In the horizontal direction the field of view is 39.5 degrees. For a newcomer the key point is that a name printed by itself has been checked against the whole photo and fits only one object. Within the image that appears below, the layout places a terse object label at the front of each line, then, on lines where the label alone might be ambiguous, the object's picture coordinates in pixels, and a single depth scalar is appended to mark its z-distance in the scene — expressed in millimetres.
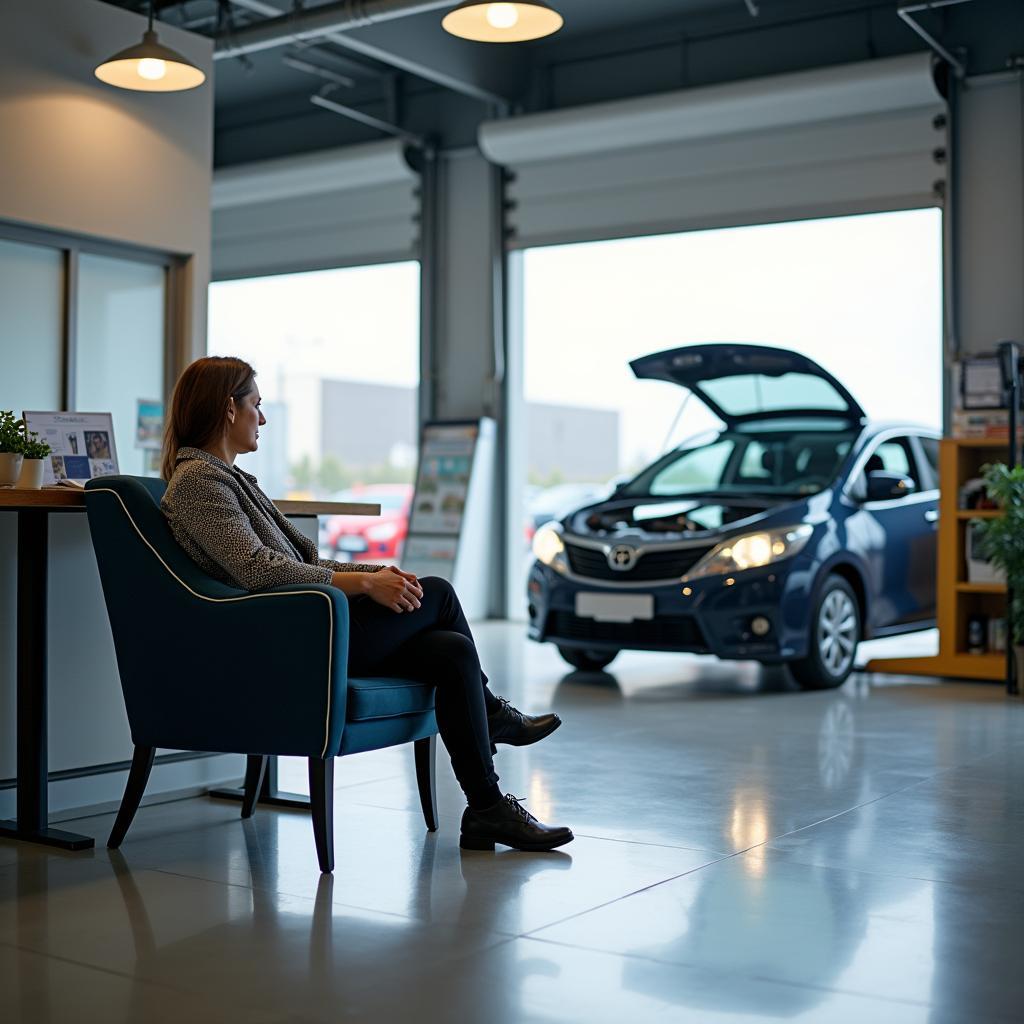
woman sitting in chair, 3182
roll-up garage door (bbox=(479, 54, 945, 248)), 8234
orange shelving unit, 6625
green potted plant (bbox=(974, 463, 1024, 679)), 6105
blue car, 5977
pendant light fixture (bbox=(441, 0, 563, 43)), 4902
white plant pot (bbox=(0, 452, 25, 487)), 3400
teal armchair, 3000
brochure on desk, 3855
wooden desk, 3387
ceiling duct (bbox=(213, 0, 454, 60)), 7383
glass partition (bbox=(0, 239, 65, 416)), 6184
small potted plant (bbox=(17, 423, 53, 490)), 3461
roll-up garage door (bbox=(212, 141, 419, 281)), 10383
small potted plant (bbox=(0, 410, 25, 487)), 3404
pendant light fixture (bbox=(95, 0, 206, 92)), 5652
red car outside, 11656
